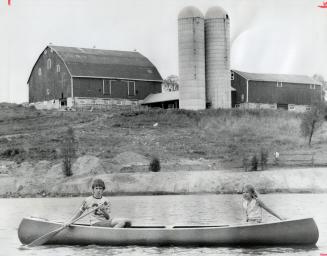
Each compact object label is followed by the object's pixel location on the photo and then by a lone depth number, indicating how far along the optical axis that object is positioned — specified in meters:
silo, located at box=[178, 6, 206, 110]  57.66
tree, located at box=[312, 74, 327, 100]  101.19
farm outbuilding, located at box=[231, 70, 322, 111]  62.88
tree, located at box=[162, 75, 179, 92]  107.53
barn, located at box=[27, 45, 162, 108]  63.56
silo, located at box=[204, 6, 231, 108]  58.59
